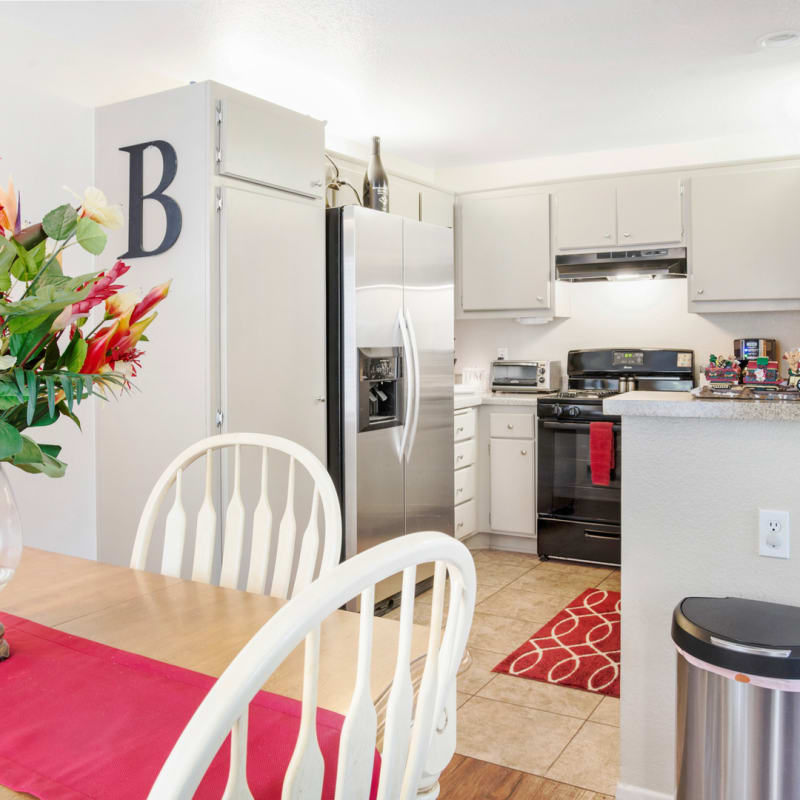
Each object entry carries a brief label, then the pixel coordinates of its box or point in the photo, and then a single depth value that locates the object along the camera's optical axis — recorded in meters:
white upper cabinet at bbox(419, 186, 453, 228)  4.70
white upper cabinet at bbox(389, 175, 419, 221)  4.41
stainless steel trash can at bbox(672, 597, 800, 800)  1.58
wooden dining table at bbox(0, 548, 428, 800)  1.09
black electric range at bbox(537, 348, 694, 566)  4.44
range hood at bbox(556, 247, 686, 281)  4.53
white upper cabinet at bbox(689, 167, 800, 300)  4.22
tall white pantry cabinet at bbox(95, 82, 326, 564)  2.90
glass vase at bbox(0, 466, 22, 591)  1.13
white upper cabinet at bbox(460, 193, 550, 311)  4.85
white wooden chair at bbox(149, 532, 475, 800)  0.56
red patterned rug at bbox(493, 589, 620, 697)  2.91
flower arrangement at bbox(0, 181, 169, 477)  1.01
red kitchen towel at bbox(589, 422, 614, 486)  4.31
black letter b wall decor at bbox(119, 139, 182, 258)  2.94
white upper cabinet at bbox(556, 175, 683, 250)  4.53
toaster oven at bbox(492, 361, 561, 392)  4.87
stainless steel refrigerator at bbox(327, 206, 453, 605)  3.46
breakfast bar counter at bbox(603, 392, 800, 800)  1.87
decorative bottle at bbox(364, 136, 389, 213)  3.89
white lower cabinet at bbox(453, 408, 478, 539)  4.57
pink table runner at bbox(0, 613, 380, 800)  0.83
